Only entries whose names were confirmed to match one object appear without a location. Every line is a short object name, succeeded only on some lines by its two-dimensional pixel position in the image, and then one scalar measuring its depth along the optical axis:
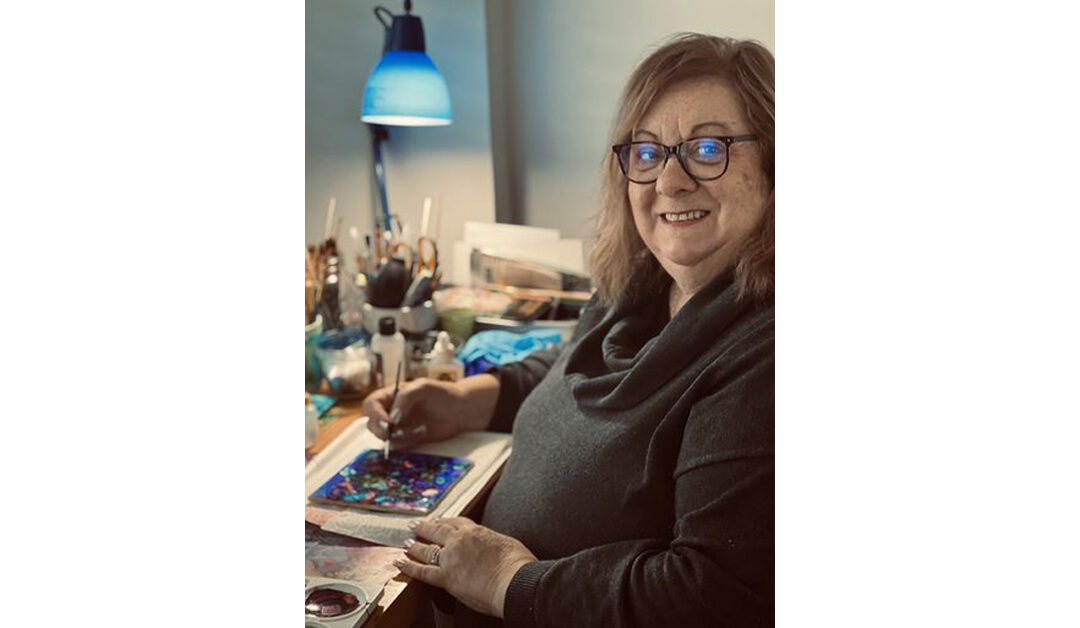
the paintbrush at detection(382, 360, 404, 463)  1.40
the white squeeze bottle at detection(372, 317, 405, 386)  1.46
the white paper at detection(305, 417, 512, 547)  1.29
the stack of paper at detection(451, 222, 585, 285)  1.26
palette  1.20
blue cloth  1.42
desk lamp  1.30
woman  1.05
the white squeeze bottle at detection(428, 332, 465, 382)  1.48
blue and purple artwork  1.32
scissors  1.40
